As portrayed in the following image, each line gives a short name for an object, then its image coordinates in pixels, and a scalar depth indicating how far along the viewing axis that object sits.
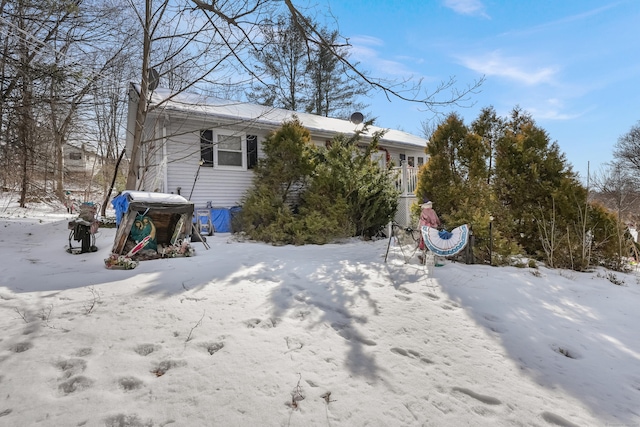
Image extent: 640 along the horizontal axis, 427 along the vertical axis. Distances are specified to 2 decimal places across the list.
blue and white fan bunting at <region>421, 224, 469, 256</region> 5.20
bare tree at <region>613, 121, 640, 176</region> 23.67
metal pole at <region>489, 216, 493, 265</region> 5.84
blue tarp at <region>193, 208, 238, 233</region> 9.63
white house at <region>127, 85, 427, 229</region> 9.23
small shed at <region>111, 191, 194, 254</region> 5.22
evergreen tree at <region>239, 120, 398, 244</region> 7.93
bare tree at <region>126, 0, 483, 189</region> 3.30
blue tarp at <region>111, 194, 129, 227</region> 5.38
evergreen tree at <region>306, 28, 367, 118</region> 20.67
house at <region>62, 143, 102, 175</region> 26.42
